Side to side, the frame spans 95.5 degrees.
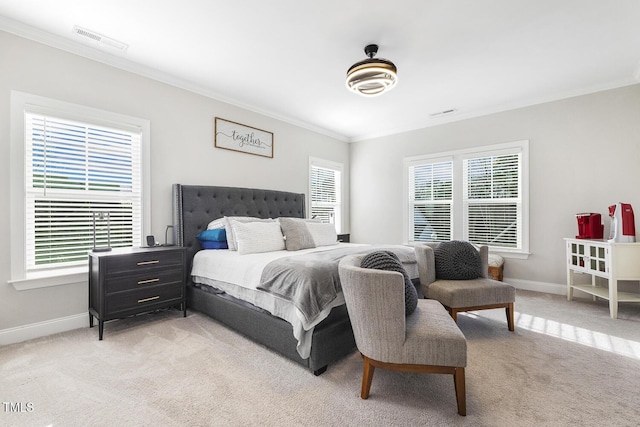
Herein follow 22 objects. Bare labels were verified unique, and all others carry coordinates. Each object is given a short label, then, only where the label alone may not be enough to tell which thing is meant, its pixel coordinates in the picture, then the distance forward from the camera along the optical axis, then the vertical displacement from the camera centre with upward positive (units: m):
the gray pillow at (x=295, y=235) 3.34 -0.25
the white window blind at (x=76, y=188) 2.62 +0.26
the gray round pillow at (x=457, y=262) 2.89 -0.48
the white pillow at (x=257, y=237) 3.06 -0.25
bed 2.03 -0.78
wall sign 3.96 +1.11
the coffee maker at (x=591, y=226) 3.49 -0.15
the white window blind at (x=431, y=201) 4.96 +0.22
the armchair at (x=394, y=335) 1.59 -0.68
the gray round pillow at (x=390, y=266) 1.86 -0.33
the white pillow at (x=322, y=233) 3.65 -0.25
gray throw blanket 1.98 -0.50
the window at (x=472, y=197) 4.30 +0.28
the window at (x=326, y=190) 5.46 +0.46
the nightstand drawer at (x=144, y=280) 2.58 -0.63
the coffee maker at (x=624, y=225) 3.08 -0.12
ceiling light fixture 2.62 +1.29
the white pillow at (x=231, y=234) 3.25 -0.23
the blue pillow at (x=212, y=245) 3.39 -0.36
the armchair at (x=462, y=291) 2.58 -0.70
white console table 3.04 -0.57
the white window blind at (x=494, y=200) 4.32 +0.22
